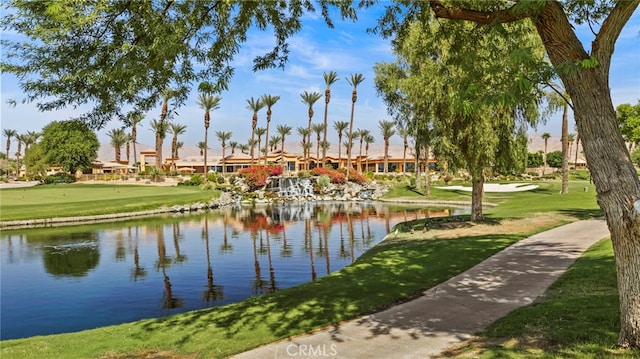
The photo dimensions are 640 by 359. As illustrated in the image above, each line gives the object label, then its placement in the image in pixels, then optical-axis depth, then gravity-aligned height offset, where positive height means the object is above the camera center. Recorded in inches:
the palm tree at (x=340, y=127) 4611.2 +389.7
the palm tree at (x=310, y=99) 3641.7 +536.4
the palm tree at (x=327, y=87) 3326.8 +591.9
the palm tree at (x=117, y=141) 3927.2 +210.3
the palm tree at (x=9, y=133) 5082.7 +353.1
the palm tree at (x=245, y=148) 6491.1 +242.3
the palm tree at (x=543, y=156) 3873.0 +76.5
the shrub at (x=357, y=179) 2655.0 -89.6
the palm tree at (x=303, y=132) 4953.5 +359.9
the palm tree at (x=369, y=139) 5217.5 +299.0
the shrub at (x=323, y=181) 2446.4 -95.1
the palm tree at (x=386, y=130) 4318.4 +335.4
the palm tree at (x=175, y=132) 3597.4 +273.2
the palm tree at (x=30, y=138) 4776.1 +276.7
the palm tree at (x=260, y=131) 4724.4 +353.2
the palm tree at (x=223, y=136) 4785.9 +309.0
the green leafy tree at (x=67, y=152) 3056.1 +82.1
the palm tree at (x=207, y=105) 3228.3 +431.4
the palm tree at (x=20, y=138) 4877.0 +281.6
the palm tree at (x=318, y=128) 4779.3 +389.6
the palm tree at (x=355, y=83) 3307.1 +608.3
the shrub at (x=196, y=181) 2704.2 -104.8
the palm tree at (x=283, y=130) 4640.8 +358.1
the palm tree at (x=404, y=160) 3677.2 +38.3
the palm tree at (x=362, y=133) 5034.5 +355.0
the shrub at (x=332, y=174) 2559.1 -58.1
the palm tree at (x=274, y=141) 5475.4 +288.6
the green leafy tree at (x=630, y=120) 1893.1 +197.8
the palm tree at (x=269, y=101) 3614.7 +514.0
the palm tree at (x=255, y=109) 3585.1 +448.7
